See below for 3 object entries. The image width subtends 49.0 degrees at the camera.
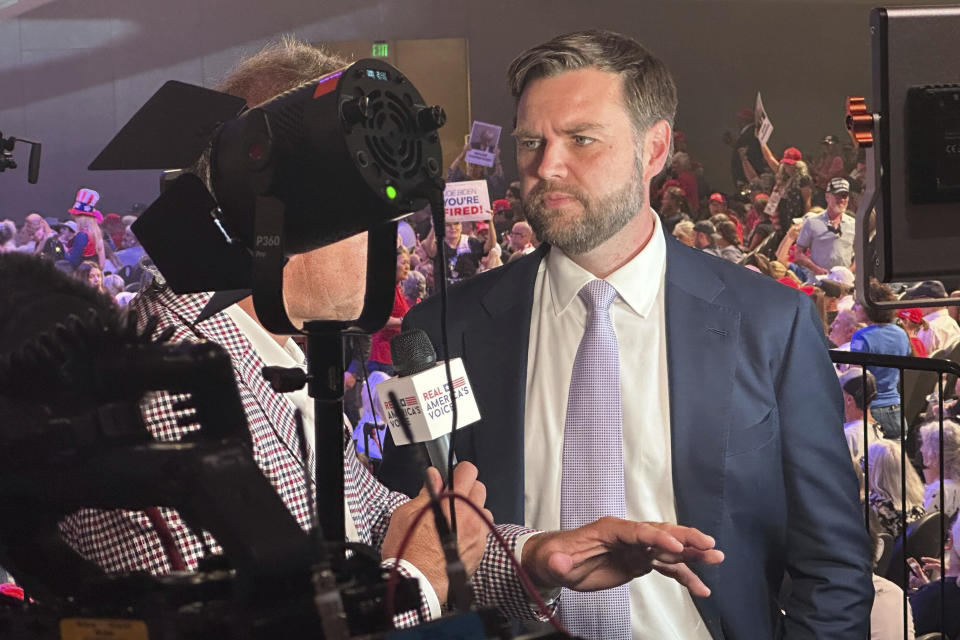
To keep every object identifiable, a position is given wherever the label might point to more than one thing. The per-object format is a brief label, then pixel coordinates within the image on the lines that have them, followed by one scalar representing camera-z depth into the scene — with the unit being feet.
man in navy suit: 6.86
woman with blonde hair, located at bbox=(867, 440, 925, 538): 15.05
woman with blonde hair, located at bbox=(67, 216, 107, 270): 33.40
